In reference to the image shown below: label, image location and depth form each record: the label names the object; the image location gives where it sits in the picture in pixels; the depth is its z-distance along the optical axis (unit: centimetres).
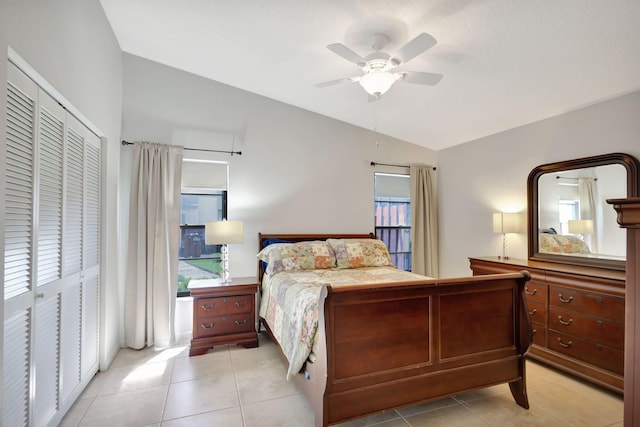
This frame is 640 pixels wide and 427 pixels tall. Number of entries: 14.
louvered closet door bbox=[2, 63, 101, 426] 154
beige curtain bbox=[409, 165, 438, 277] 454
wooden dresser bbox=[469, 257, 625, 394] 238
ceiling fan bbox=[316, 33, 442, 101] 196
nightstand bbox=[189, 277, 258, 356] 316
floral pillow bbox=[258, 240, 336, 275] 339
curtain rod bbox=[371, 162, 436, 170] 447
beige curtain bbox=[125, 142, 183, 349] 331
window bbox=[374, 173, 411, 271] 460
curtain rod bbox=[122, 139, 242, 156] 363
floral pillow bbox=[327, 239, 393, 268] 366
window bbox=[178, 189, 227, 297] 372
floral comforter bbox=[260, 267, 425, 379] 211
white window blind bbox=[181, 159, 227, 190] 368
